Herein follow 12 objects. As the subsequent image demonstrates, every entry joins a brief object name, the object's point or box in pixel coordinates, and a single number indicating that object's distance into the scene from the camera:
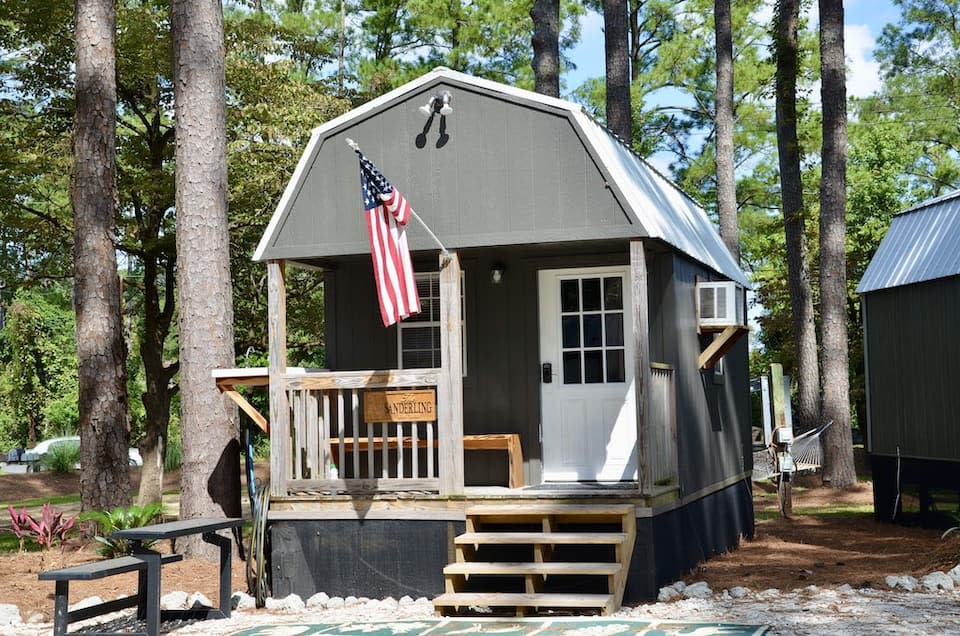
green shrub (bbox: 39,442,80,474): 25.28
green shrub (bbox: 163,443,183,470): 26.27
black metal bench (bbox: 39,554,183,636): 7.02
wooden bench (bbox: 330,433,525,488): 9.94
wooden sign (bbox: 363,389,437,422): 9.14
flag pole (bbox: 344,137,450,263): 8.71
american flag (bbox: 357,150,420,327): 8.61
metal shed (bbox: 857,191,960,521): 12.70
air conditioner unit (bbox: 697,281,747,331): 11.10
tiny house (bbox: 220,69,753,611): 8.88
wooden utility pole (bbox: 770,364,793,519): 13.95
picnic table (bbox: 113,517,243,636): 7.52
